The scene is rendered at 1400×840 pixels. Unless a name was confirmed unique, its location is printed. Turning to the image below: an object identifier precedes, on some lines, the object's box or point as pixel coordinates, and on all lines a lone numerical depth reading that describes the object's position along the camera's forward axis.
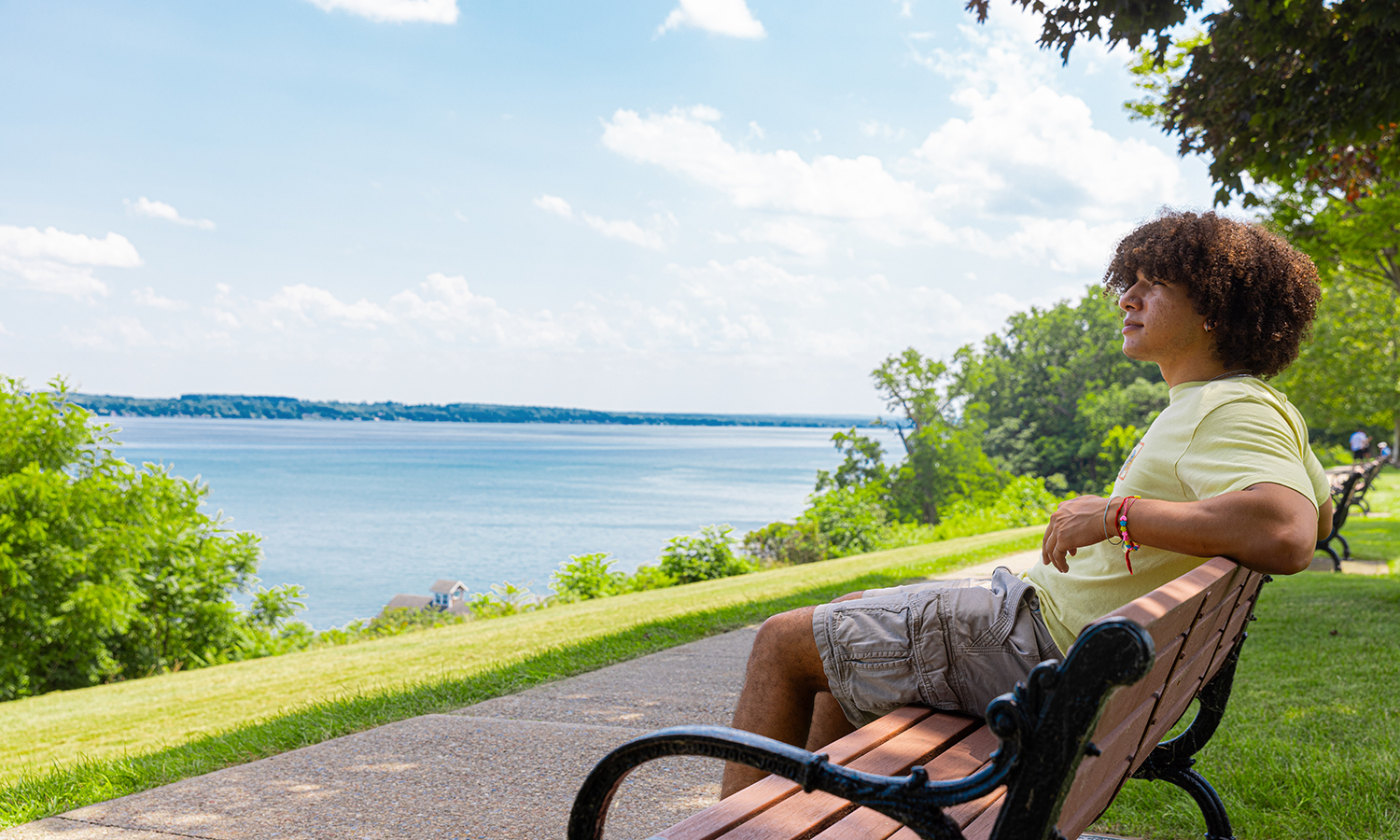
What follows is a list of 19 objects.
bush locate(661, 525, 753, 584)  14.07
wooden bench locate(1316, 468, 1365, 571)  9.19
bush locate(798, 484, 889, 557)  18.47
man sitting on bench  1.92
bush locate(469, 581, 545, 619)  13.73
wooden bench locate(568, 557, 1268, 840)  1.23
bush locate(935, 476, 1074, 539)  20.97
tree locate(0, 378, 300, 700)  12.50
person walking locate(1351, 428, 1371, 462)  27.11
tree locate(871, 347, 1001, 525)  35.28
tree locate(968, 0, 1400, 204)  5.79
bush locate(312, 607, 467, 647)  15.04
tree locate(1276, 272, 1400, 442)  36.53
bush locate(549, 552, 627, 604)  13.67
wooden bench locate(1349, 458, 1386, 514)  11.87
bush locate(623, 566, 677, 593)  13.78
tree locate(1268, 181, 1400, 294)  9.52
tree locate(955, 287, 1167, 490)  59.41
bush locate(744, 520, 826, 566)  17.91
